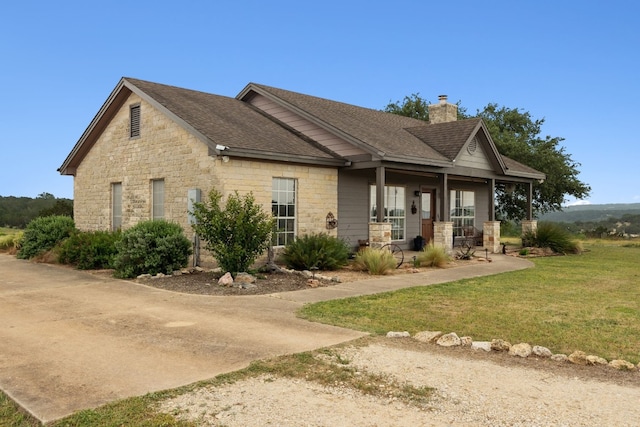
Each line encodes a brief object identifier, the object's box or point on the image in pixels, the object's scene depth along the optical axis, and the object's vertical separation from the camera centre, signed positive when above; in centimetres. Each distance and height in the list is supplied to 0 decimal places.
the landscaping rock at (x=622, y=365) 554 -147
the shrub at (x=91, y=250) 1395 -62
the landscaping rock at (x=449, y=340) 630 -138
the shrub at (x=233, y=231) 1138 -9
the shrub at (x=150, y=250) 1216 -54
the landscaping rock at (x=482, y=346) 616 -141
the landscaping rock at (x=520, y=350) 596 -141
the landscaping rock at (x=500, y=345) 614 -139
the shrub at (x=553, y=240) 2025 -49
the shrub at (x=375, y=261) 1300 -87
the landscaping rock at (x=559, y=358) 583 -147
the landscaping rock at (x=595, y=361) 567 -145
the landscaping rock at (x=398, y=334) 667 -137
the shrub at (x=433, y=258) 1475 -87
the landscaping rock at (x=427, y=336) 648 -136
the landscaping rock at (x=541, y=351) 595 -142
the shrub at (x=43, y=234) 1705 -24
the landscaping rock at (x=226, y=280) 1077 -111
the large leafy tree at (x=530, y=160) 3212 +419
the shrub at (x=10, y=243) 1945 -63
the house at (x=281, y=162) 1424 +199
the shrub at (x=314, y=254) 1328 -69
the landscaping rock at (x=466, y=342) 631 -139
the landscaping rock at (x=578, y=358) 569 -143
